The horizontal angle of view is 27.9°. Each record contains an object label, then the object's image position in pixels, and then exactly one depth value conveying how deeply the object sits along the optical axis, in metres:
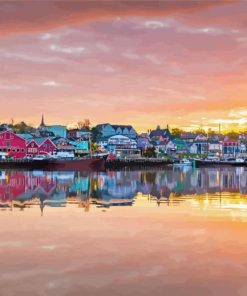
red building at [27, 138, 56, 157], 114.38
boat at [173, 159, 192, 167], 123.89
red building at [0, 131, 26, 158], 111.19
